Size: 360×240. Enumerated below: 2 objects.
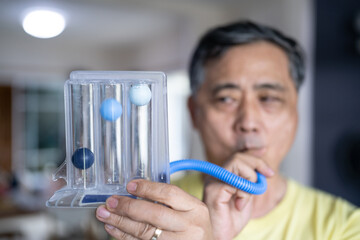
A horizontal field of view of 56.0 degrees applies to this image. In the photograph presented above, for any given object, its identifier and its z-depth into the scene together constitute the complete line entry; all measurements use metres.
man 0.77
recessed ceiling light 3.10
